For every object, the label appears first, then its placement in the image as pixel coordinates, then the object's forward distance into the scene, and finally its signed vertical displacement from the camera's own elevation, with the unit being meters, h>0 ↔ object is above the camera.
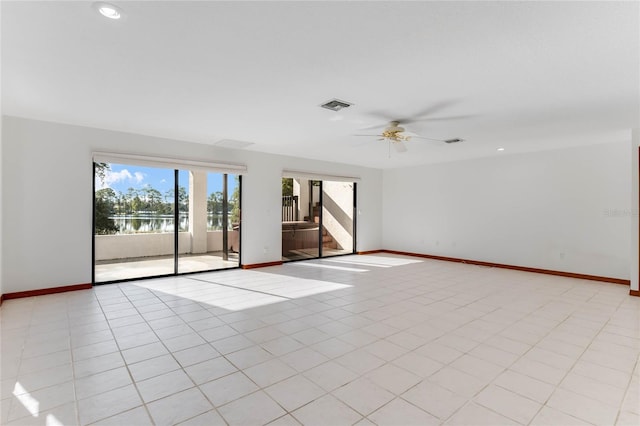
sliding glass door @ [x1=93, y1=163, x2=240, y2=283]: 5.18 -0.09
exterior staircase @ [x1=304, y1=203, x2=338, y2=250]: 8.94 -0.62
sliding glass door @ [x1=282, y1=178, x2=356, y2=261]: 8.31 -0.05
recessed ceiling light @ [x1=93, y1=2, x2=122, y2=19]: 1.88 +1.29
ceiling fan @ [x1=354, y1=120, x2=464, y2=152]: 4.27 +1.17
